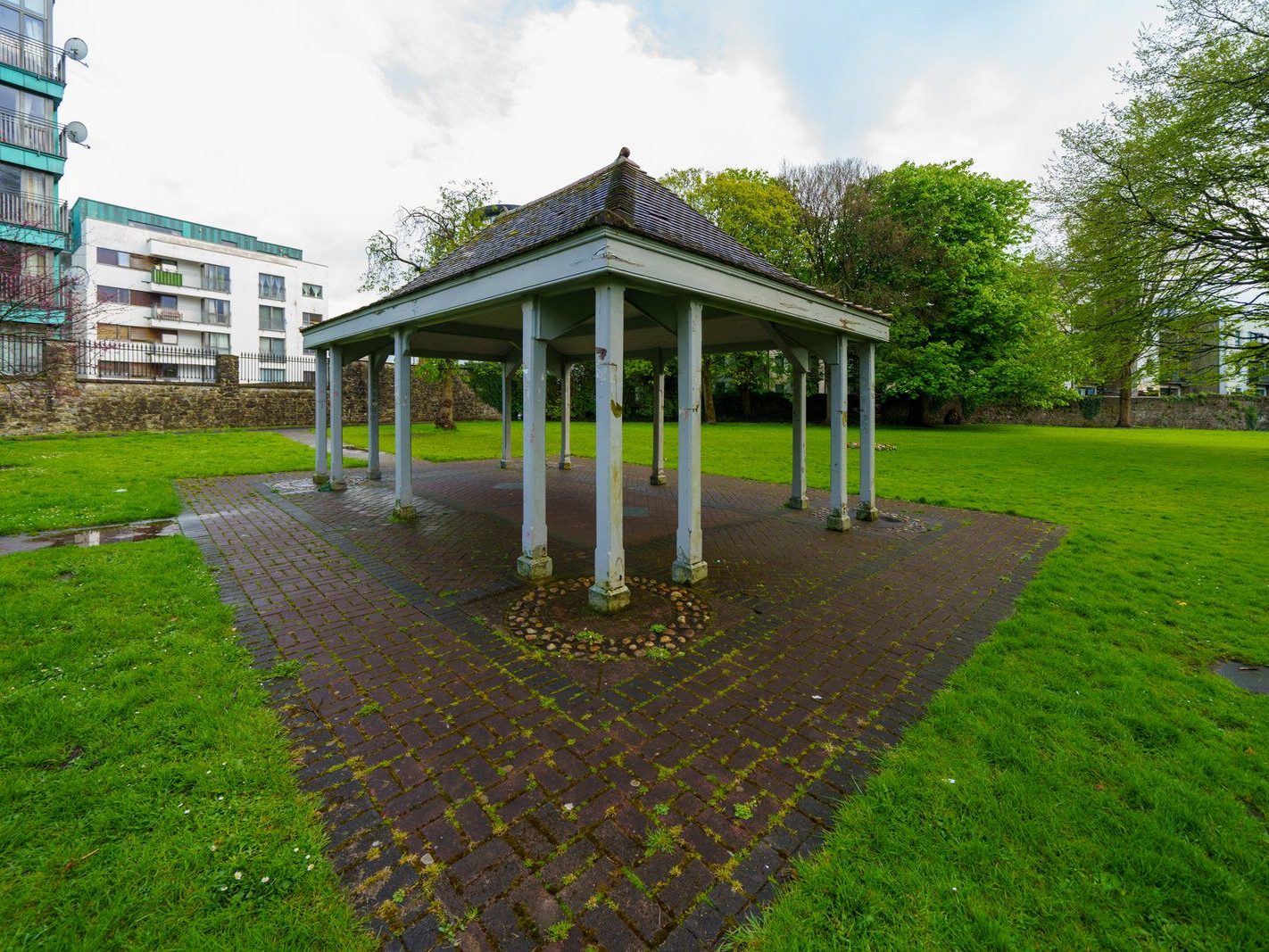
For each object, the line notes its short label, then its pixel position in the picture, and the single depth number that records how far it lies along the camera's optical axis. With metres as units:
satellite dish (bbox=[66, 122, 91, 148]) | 23.16
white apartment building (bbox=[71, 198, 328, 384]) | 37.03
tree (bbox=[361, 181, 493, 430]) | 21.92
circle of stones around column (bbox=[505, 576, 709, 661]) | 4.16
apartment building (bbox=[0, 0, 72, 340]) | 21.48
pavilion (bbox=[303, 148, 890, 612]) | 4.79
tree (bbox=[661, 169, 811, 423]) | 26.42
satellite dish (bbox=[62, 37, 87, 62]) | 23.08
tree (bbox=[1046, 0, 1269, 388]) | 14.20
